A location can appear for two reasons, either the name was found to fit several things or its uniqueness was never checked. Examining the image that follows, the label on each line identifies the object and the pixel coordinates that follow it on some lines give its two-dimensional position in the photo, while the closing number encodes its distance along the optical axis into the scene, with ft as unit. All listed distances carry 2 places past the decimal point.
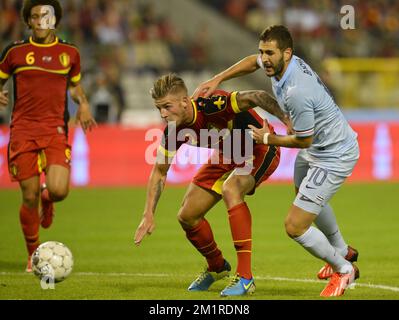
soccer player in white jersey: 49.16
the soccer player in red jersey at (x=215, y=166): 51.47
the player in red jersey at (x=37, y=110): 60.59
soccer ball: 52.39
